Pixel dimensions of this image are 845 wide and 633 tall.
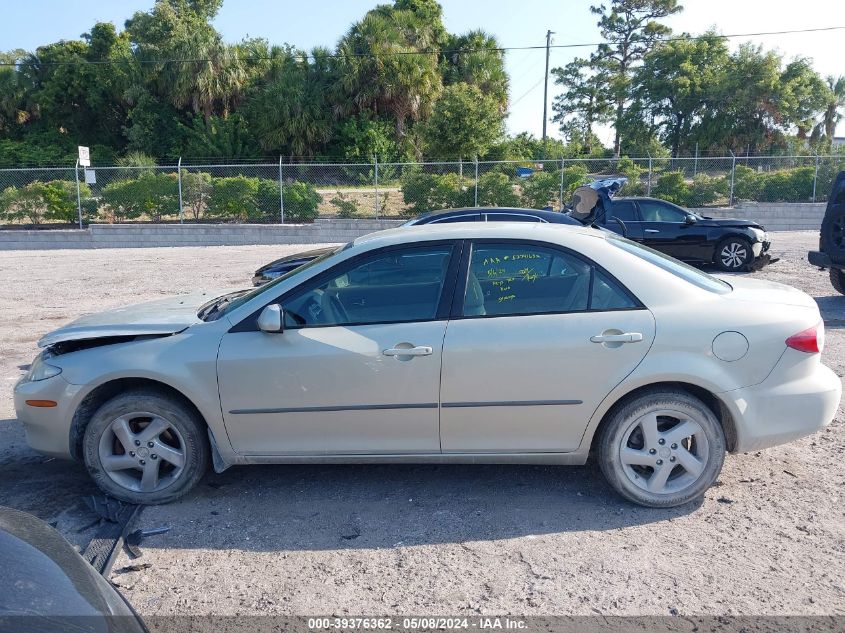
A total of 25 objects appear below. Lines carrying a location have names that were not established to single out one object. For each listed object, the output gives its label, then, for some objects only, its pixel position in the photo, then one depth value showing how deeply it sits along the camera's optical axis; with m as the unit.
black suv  9.80
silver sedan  3.90
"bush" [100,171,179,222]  22.00
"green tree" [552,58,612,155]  45.06
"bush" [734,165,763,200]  23.05
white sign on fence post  21.16
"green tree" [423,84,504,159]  29.92
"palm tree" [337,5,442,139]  32.38
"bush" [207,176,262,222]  22.12
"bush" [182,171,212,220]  22.08
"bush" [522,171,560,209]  21.95
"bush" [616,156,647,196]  22.64
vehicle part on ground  1.97
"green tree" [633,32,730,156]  35.94
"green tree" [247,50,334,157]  33.72
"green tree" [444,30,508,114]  36.50
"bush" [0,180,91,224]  21.83
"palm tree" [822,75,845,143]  39.09
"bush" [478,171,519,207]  21.66
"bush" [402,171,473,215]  21.81
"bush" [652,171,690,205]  22.59
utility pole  43.09
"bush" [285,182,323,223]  22.08
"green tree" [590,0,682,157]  43.62
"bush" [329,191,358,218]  21.99
